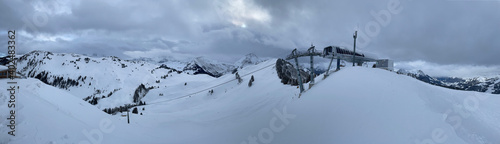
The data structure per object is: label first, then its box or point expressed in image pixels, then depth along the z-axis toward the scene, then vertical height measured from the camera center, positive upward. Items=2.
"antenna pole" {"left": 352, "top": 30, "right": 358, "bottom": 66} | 37.44 +3.51
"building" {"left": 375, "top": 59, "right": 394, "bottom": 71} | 39.60 +1.62
